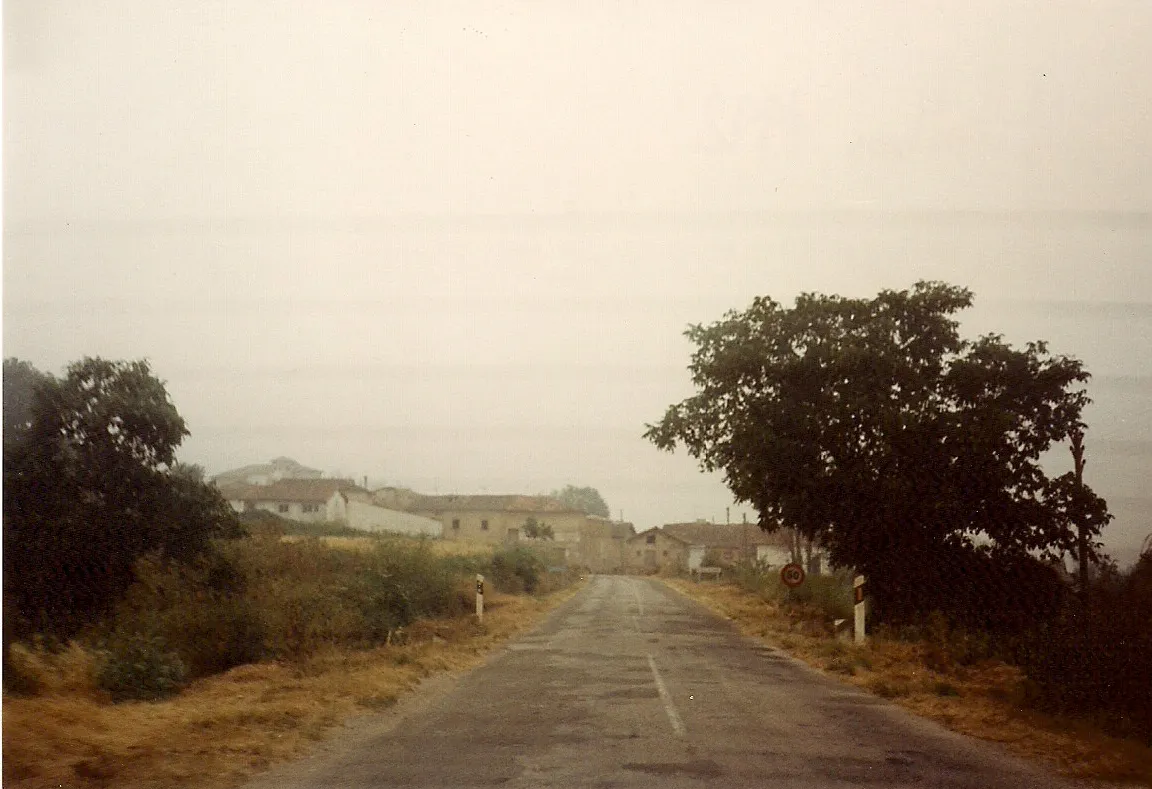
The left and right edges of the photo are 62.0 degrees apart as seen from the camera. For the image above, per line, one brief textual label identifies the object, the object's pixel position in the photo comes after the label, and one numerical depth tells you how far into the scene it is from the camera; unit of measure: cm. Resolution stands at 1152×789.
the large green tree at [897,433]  1770
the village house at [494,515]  6122
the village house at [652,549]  9244
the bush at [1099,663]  977
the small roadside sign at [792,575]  2094
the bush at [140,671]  1091
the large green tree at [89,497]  1404
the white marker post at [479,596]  2286
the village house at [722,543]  7825
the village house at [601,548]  8706
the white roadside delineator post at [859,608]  1759
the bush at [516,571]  3722
